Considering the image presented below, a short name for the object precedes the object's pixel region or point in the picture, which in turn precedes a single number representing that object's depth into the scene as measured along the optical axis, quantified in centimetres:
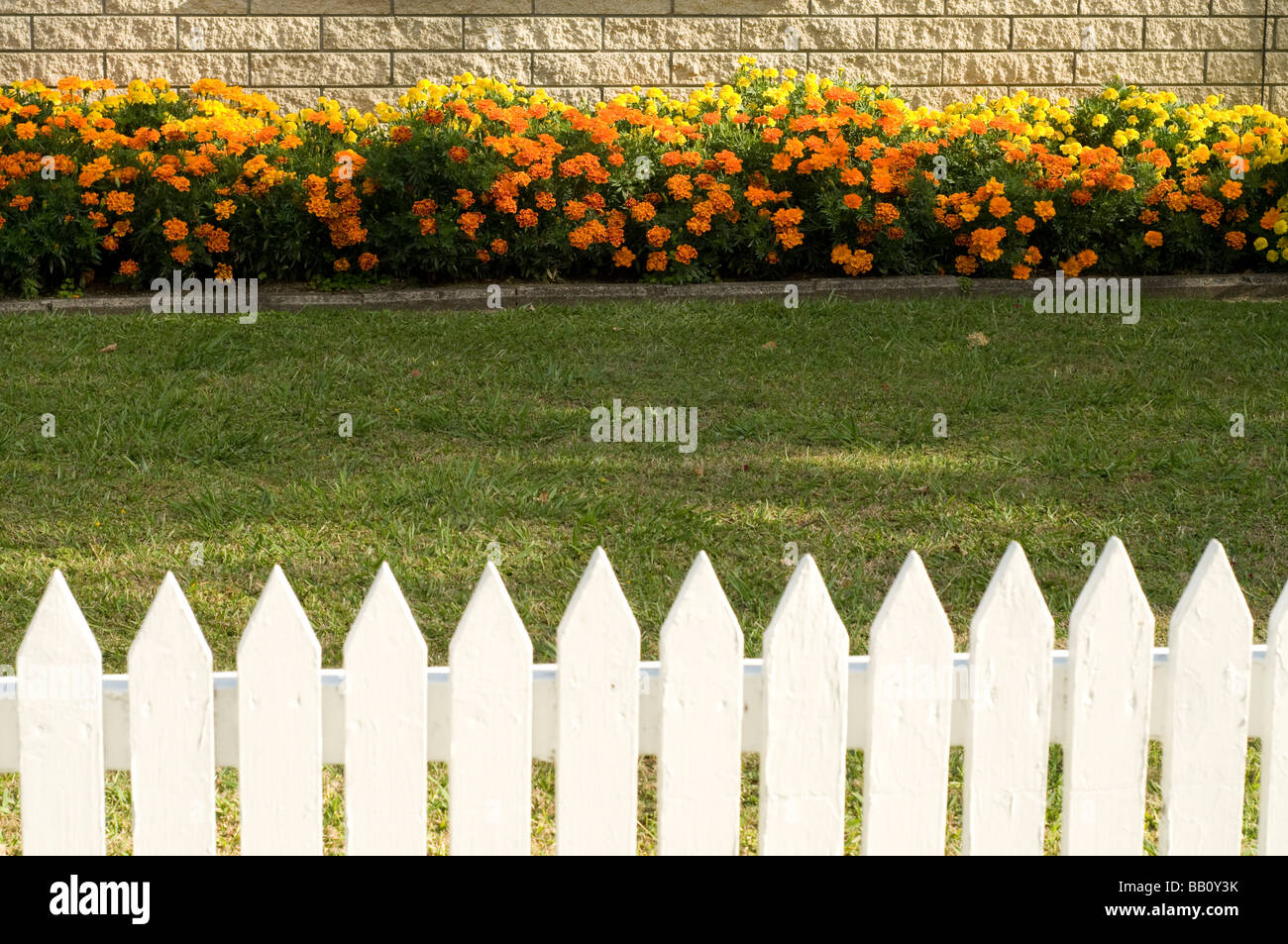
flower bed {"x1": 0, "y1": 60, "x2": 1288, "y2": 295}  1554
